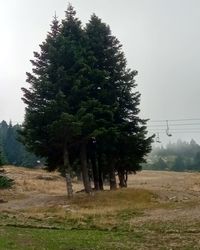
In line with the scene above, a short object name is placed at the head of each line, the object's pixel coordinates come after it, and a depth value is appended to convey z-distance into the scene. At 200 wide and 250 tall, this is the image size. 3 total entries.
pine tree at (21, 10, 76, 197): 27.84
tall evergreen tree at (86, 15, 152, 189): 30.22
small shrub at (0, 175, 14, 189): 30.58
